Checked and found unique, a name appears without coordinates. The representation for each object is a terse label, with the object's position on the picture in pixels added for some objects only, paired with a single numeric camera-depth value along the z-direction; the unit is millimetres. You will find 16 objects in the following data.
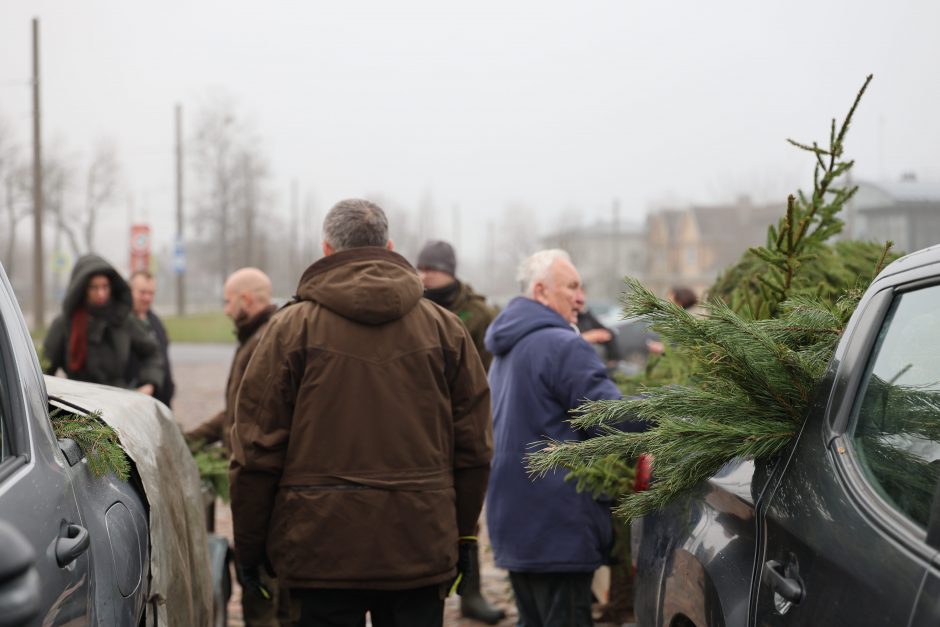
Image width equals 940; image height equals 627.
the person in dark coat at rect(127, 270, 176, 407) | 8227
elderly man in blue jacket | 4625
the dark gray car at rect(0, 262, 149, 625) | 2152
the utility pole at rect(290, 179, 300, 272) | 74581
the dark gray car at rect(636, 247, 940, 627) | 1992
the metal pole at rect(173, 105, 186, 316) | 36188
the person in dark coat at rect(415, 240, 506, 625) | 6816
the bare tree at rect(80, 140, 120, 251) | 63781
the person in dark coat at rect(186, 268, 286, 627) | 5473
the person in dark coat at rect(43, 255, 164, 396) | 7176
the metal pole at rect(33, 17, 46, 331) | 29012
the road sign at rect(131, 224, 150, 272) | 26734
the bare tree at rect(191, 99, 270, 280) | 47134
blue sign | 36125
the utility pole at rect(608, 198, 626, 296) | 80750
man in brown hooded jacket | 3674
